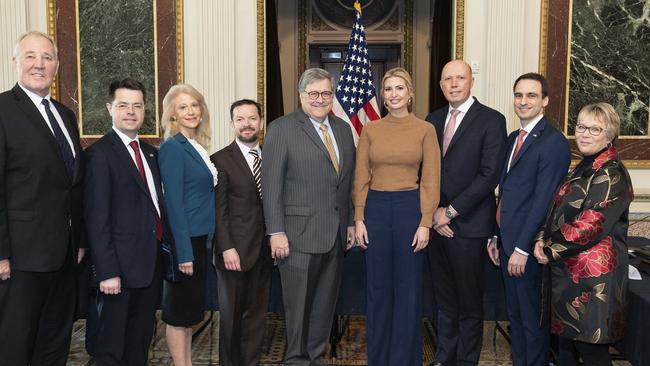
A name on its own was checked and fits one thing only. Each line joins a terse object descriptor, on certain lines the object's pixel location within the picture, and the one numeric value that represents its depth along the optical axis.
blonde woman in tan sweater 2.61
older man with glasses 2.51
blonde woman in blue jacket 2.38
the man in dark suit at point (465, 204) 2.65
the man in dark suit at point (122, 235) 2.10
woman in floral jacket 2.17
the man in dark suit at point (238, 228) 2.54
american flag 4.66
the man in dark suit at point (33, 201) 2.00
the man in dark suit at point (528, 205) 2.50
